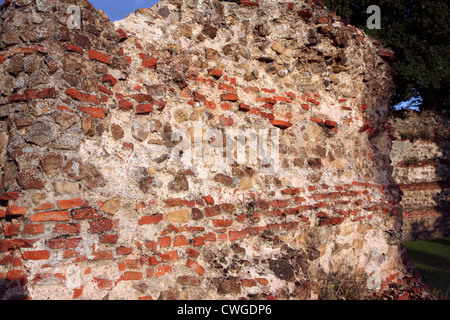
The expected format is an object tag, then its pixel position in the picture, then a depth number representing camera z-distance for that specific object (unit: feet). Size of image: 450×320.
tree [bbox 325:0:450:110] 43.68
